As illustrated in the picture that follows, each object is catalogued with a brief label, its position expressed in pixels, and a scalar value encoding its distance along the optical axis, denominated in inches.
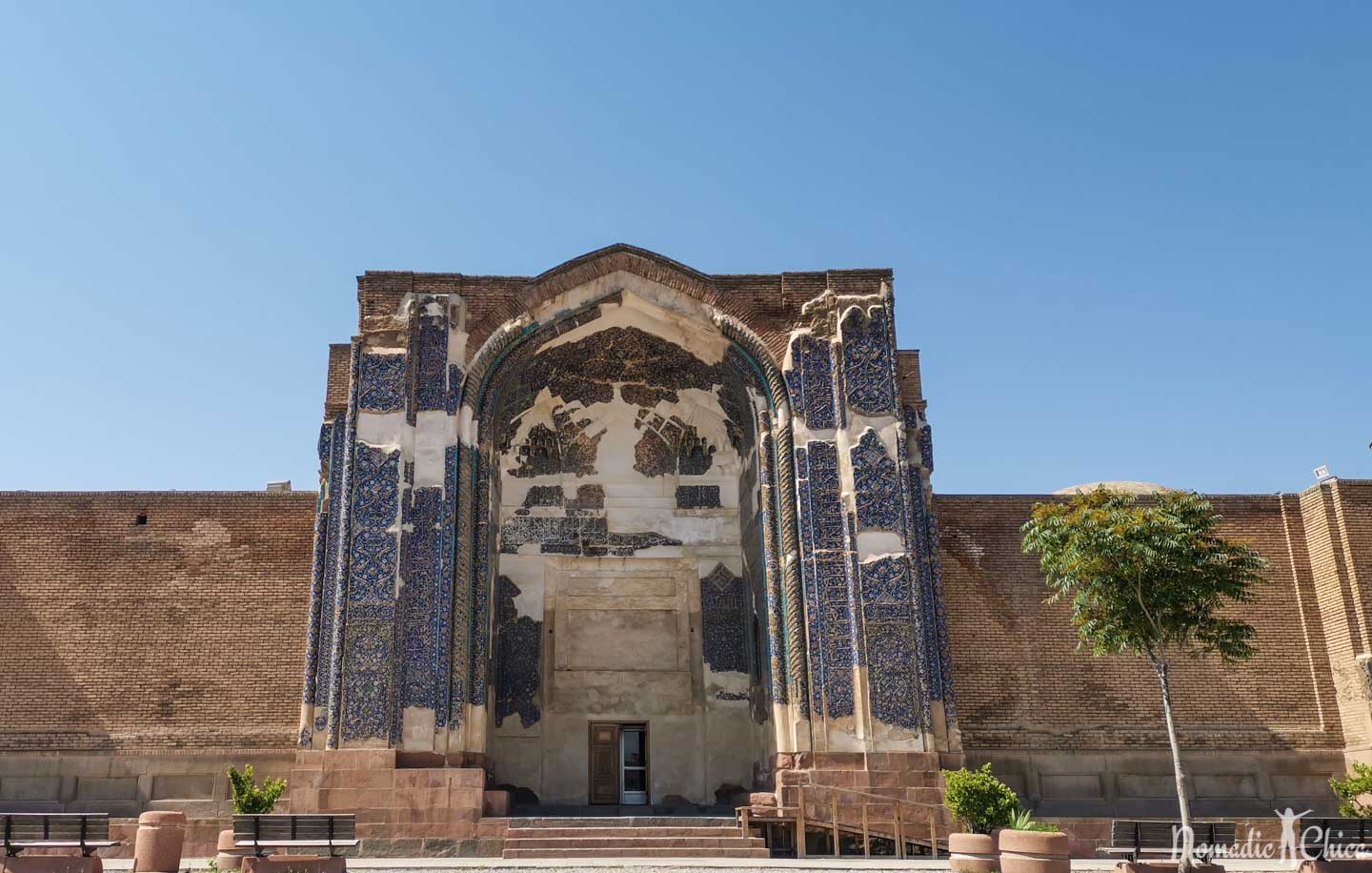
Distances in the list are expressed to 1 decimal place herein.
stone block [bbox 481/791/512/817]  588.1
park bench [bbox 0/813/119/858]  422.3
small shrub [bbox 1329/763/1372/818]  599.5
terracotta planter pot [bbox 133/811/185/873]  443.8
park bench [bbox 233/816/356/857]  438.9
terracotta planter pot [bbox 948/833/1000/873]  456.4
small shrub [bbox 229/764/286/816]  508.4
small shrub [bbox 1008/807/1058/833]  465.4
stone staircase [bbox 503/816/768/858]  544.4
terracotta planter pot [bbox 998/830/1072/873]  427.5
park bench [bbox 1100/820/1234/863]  446.3
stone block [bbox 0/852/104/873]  399.9
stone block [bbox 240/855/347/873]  420.5
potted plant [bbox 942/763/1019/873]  512.7
